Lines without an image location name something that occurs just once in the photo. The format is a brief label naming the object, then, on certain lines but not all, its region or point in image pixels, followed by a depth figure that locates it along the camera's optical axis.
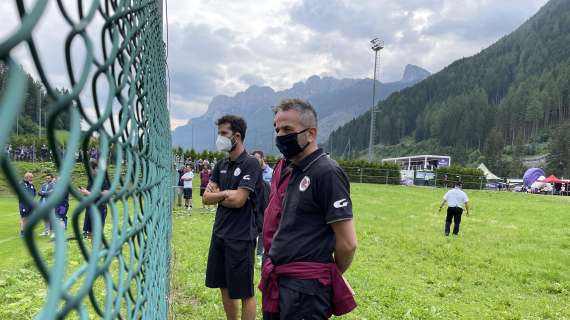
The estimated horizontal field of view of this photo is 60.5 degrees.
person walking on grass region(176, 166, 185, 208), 19.09
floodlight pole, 48.88
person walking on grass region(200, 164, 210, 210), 18.53
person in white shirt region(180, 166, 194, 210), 17.61
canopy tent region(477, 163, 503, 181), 68.19
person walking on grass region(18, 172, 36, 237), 8.91
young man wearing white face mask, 4.00
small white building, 65.75
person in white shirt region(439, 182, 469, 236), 14.05
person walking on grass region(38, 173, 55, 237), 8.27
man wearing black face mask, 2.69
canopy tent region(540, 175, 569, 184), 56.44
